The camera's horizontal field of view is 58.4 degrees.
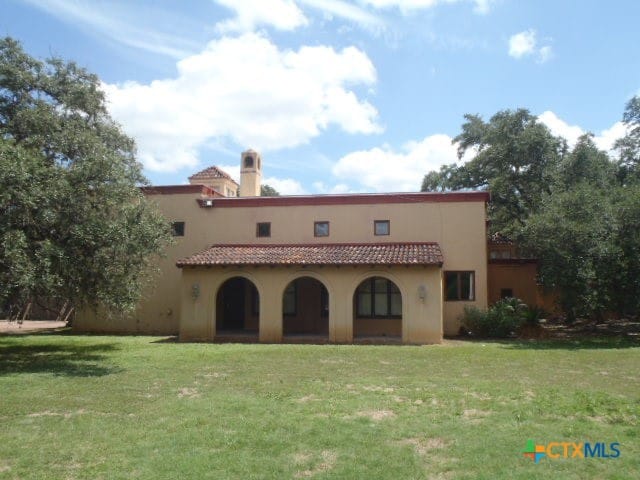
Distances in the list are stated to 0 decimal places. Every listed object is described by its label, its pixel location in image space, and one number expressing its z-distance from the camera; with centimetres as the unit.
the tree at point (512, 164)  2991
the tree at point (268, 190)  5712
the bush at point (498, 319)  2145
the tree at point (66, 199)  1274
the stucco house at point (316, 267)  2041
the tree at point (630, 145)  2877
